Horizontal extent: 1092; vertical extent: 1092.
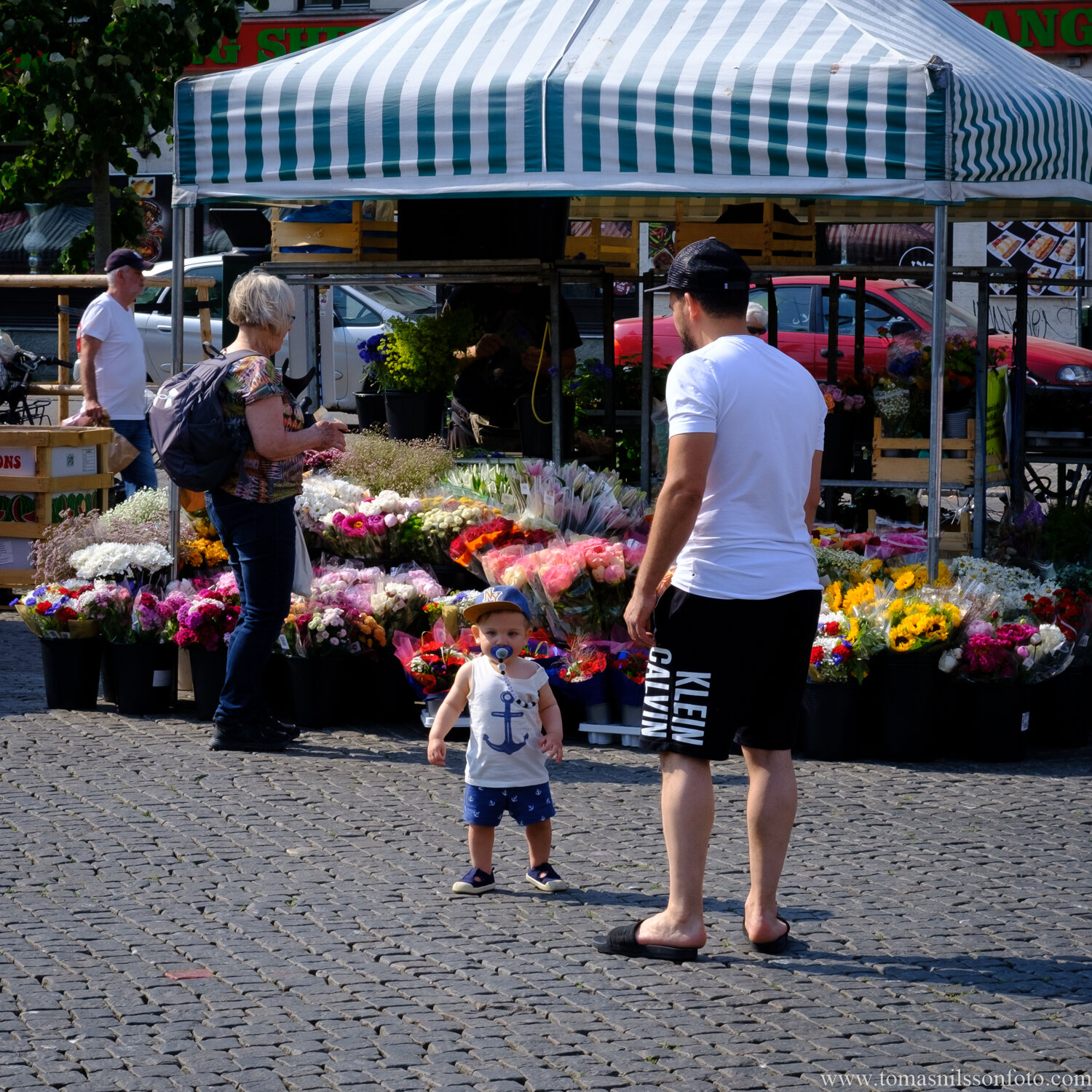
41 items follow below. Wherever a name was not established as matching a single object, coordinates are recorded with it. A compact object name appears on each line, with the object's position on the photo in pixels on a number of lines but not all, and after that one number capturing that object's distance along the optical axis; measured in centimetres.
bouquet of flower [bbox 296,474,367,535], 1555
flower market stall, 1330
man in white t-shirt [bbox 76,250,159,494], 2008
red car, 2923
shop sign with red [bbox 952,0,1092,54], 4444
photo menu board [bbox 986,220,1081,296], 4519
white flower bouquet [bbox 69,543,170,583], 1503
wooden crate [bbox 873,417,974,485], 1650
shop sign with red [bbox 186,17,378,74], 4809
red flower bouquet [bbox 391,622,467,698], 1352
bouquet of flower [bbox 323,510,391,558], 1514
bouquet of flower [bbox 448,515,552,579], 1441
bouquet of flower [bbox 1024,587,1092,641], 1394
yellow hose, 1767
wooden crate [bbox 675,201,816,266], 1811
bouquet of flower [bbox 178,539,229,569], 1553
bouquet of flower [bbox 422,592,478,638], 1369
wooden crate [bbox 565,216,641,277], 2044
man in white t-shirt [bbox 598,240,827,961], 843
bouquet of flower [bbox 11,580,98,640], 1463
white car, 3634
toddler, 979
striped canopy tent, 1352
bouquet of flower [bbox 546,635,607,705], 1369
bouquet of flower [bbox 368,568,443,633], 1422
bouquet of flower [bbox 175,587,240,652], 1414
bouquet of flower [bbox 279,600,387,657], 1400
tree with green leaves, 2747
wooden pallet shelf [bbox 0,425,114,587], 1914
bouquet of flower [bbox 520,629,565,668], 1352
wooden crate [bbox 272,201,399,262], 1819
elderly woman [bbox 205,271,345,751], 1283
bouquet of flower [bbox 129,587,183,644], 1444
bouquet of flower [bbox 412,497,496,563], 1485
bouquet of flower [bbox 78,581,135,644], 1458
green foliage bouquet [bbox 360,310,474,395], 1830
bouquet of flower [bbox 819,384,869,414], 1728
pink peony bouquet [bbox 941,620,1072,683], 1316
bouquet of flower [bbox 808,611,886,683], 1305
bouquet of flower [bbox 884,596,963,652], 1312
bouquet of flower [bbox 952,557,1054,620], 1398
